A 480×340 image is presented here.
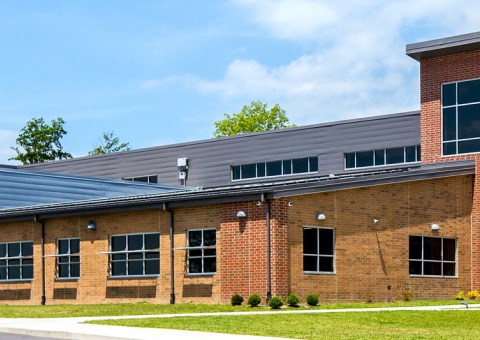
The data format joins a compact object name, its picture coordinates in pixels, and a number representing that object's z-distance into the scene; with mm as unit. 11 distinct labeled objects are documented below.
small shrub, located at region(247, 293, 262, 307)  28547
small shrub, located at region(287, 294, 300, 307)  28391
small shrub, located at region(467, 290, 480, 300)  35250
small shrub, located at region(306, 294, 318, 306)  28891
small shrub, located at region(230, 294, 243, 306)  29312
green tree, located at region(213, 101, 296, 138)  94688
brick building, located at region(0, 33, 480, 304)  30016
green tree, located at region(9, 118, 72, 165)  92375
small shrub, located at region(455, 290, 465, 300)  34906
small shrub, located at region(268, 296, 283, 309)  27859
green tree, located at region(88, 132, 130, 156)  105250
